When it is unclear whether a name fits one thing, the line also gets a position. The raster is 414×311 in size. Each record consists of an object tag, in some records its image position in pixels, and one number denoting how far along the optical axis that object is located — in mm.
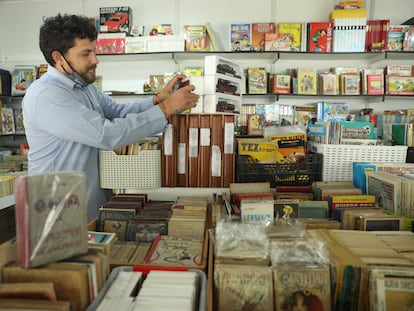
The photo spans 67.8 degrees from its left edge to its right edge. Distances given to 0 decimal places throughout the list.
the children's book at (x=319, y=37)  3533
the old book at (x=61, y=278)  733
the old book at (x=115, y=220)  1233
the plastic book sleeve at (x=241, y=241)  904
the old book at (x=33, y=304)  660
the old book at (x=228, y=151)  1716
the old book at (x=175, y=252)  957
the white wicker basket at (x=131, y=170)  1624
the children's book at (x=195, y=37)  3641
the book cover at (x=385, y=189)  1332
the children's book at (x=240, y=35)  3646
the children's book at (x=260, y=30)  3660
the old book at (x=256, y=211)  1205
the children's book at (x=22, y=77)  3943
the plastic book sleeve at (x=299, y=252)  874
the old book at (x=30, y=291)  695
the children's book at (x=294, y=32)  3613
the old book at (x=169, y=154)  1692
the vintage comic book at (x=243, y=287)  838
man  1511
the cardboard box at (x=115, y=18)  3760
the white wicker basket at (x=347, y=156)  1819
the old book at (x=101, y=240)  876
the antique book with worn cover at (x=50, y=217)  707
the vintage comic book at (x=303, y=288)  831
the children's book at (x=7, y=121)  3838
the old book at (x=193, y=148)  1708
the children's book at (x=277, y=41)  3566
